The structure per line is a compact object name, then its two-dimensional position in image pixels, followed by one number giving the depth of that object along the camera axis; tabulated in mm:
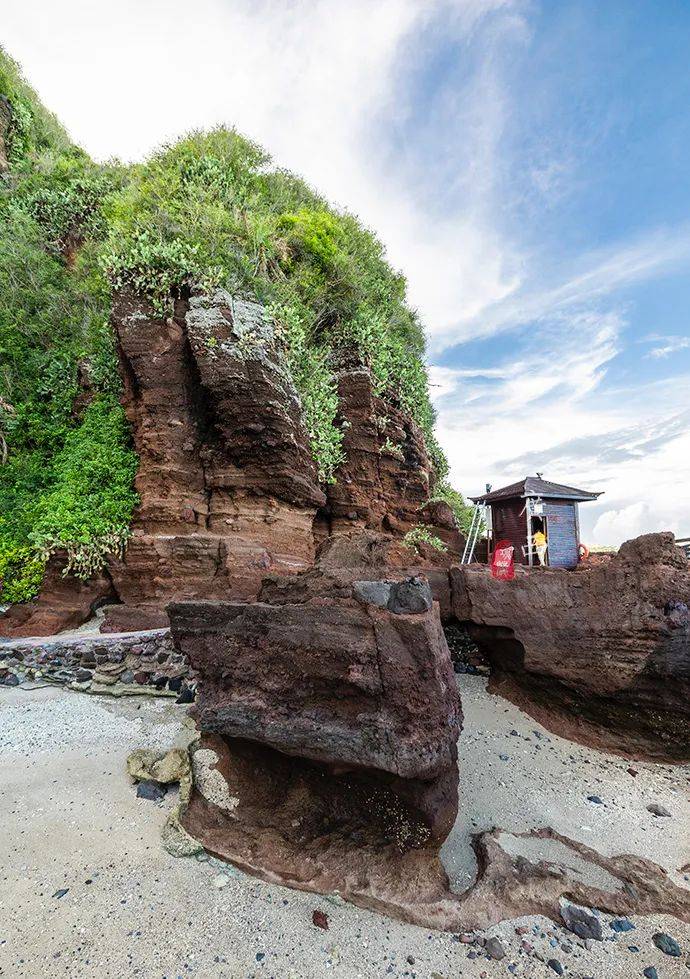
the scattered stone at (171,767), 4531
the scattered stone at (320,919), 3121
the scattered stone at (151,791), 4371
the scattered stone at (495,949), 2975
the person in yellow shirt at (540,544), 14938
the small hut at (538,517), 15391
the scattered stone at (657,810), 4723
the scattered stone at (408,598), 3883
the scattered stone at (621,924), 3268
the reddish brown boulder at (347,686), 3643
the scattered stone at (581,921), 3185
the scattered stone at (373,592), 3926
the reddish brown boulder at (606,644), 5824
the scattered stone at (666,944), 3090
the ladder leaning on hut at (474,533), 15073
